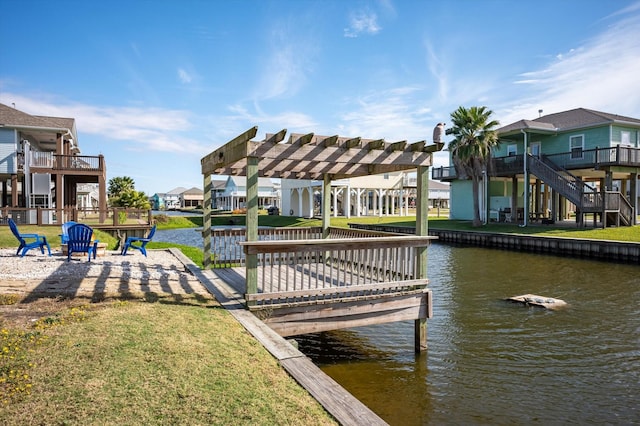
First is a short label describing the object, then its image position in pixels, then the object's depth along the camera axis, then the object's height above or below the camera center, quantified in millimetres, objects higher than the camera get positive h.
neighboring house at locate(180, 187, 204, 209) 109625 +2157
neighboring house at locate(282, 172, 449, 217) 44862 +1514
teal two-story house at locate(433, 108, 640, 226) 24281 +2592
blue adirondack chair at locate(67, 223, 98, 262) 10578 -858
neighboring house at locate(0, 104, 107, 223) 22547 +2573
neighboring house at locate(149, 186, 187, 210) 121175 +2505
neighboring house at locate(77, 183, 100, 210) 46841 +1366
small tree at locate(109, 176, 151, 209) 43125 +707
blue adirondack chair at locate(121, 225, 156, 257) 12273 -1189
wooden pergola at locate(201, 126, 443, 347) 6043 +824
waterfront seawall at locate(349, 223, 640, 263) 17938 -2153
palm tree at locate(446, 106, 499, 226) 28719 +4644
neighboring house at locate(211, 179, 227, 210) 87056 +3444
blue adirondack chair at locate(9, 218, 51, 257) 11505 -1040
